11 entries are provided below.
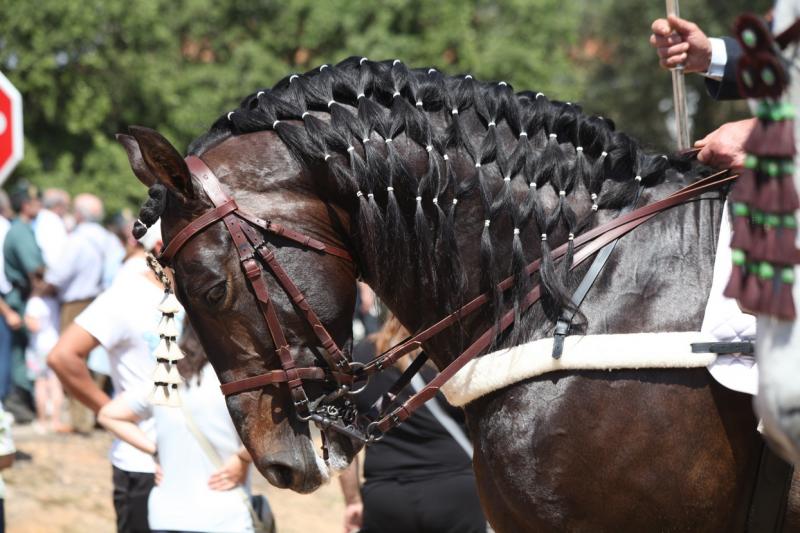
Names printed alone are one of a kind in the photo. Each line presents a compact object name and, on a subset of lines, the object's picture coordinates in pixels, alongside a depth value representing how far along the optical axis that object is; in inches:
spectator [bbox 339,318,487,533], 404.2
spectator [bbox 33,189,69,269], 943.7
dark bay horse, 226.4
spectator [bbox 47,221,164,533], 418.6
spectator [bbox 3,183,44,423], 891.4
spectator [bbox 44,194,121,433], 879.7
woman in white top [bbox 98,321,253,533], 383.9
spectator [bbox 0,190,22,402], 836.0
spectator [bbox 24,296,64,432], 884.6
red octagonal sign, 490.6
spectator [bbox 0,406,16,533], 383.6
